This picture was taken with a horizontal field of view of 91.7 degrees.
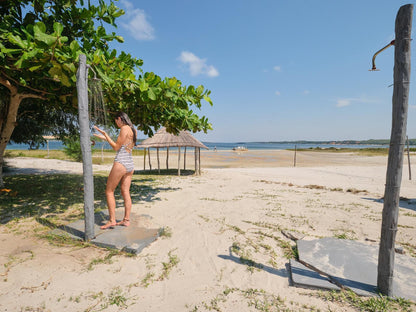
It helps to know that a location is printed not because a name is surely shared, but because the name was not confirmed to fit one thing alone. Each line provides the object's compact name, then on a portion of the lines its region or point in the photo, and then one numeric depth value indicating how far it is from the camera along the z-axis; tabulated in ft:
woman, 12.24
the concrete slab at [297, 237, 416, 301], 8.19
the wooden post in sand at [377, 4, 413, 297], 7.20
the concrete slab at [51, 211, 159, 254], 10.86
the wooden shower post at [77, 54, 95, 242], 10.64
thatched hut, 44.70
